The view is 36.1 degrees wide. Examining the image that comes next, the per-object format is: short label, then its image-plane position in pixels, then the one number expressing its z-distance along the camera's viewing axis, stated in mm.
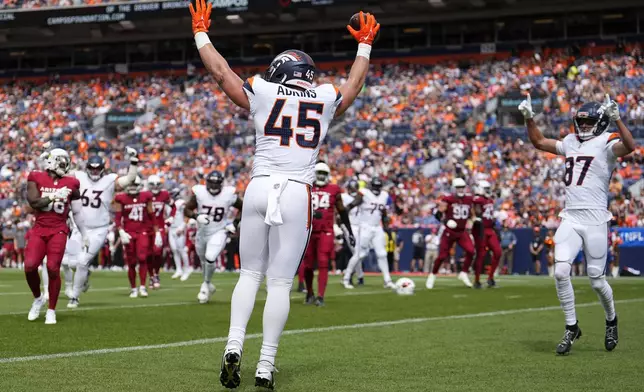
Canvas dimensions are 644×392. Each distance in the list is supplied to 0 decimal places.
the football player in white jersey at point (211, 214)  14219
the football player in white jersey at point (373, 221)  19631
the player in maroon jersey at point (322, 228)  13734
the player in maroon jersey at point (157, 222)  17062
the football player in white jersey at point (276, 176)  5926
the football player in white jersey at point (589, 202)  8203
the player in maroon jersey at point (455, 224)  18297
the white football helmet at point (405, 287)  16406
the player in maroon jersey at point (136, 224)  15430
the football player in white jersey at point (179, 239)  22547
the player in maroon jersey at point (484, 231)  18870
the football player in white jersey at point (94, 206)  13445
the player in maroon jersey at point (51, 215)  10172
